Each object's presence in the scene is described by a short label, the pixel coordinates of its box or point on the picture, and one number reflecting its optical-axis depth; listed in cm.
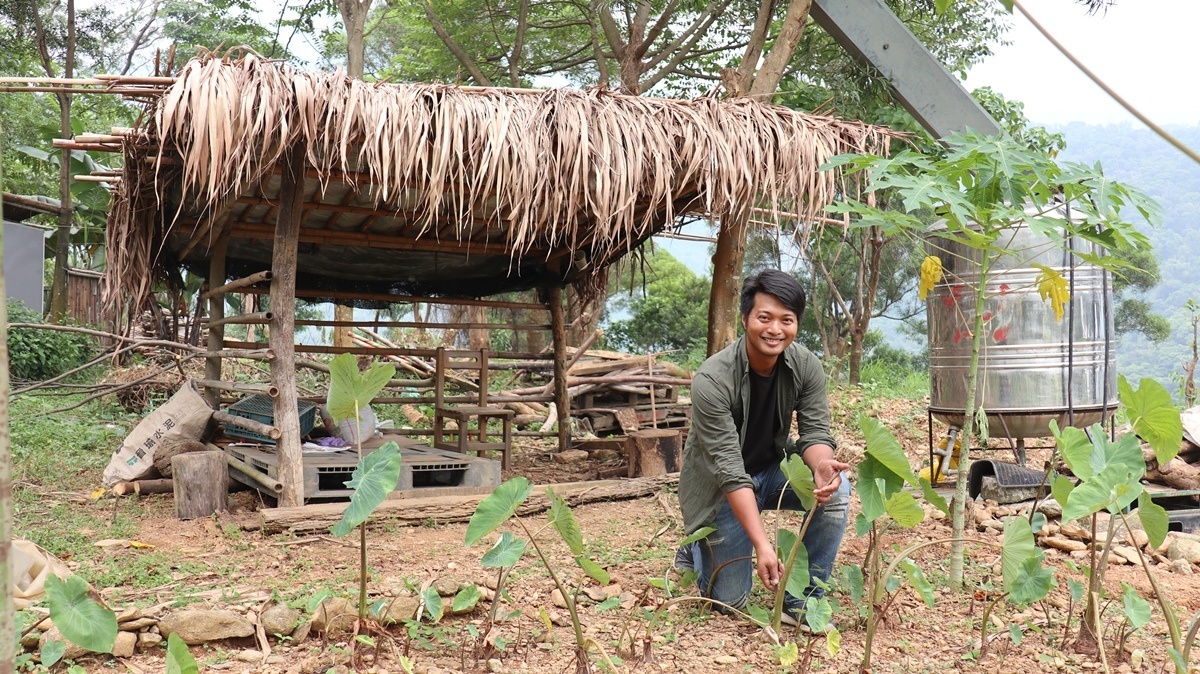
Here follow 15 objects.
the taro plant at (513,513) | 261
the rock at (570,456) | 746
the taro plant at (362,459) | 268
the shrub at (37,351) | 1124
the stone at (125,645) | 283
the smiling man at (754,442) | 311
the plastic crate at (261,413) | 586
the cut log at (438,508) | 465
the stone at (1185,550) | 430
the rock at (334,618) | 306
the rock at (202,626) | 296
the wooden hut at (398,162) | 429
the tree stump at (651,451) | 646
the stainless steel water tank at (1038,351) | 521
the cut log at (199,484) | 494
